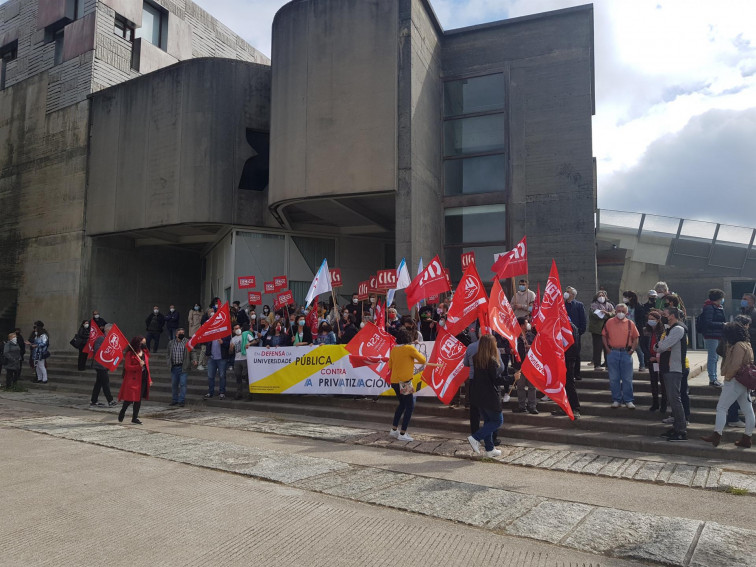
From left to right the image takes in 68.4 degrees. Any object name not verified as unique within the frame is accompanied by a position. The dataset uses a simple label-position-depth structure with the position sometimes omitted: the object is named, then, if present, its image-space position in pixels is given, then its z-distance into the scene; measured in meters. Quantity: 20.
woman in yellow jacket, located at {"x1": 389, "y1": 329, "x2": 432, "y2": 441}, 8.89
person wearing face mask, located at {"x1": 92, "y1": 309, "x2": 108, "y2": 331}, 19.23
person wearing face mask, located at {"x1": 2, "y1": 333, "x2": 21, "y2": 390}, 16.81
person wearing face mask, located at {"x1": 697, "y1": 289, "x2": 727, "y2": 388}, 9.58
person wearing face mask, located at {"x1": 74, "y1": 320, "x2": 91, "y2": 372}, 19.02
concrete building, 17.17
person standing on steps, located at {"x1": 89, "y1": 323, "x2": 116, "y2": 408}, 13.23
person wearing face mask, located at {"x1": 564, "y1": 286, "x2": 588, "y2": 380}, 11.13
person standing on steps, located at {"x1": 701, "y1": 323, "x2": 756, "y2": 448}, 7.42
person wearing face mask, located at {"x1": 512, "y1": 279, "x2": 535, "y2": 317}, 12.47
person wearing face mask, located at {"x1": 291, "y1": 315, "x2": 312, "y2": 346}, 13.45
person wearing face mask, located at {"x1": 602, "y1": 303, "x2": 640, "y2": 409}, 9.42
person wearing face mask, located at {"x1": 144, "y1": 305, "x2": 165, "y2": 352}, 19.27
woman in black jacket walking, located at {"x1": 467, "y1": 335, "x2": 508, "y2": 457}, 7.63
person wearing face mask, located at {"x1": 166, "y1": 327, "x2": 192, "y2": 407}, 13.04
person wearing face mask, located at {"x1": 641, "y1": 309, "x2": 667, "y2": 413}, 8.90
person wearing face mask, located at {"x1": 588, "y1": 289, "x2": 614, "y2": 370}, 11.71
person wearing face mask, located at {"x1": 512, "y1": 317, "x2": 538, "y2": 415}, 9.88
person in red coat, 10.72
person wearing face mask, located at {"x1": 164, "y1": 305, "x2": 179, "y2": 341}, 19.27
